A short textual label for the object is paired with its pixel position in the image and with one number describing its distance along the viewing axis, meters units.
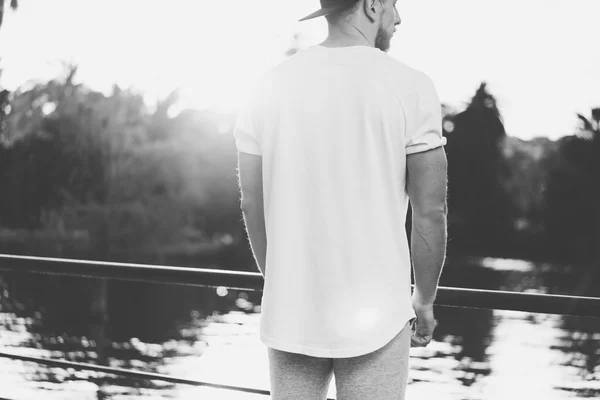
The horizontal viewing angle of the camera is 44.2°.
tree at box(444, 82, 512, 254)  68.69
